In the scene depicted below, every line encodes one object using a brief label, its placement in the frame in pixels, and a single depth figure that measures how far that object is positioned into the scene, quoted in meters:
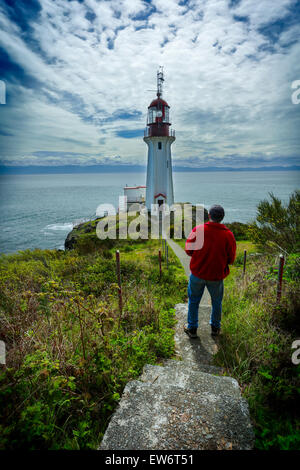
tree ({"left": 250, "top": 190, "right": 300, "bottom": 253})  7.40
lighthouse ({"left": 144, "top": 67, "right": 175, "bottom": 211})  26.58
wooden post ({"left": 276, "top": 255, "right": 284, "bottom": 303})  3.90
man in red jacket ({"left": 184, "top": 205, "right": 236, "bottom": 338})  3.48
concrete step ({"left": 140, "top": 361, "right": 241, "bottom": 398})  2.44
